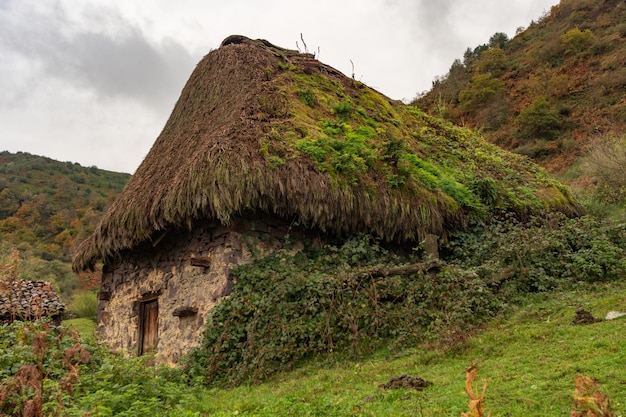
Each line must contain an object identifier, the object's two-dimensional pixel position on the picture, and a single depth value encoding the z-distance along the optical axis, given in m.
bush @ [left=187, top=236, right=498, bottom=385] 6.02
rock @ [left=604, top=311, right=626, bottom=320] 5.16
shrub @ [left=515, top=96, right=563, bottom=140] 23.33
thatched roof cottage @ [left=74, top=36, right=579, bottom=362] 7.06
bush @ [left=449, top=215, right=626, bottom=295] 7.22
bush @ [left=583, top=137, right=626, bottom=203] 13.21
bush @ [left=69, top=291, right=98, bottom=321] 18.28
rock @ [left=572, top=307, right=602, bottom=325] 5.23
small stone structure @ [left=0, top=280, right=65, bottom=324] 13.20
